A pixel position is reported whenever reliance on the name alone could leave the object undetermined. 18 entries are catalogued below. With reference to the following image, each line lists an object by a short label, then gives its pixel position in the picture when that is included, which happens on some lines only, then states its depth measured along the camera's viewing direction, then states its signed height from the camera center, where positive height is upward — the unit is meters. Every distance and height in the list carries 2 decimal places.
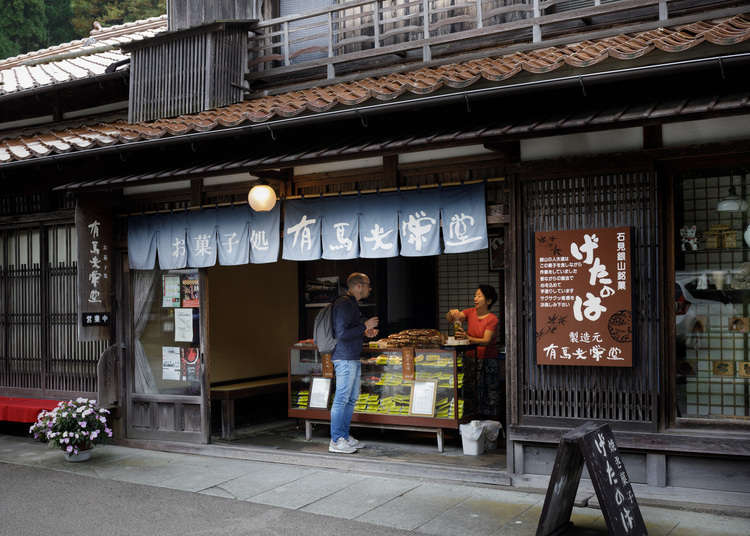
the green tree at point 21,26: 26.69 +10.13
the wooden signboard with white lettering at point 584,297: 7.27 -0.27
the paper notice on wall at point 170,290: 10.59 -0.20
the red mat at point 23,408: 11.17 -2.12
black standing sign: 5.64 -1.80
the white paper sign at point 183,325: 10.45 -0.72
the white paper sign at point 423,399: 9.66 -1.77
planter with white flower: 9.63 -2.12
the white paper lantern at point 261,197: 8.85 +1.03
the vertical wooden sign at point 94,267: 10.40 +0.18
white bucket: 9.11 -2.19
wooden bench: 11.09 -1.95
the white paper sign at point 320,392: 10.48 -1.79
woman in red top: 10.43 -1.40
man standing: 9.50 -1.30
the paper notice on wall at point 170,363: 10.65 -1.32
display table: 9.62 -1.69
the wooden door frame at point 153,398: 10.22 -1.85
